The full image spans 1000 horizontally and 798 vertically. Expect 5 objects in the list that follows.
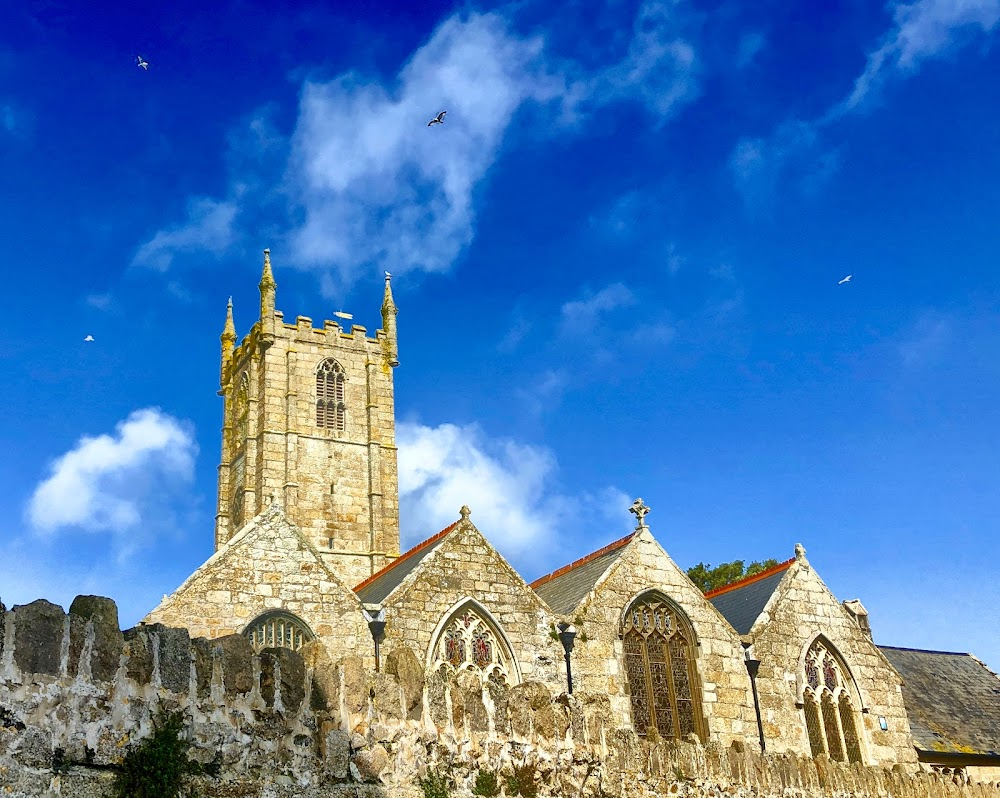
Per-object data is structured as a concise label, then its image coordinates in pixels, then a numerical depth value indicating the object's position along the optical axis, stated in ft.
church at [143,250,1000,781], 59.72
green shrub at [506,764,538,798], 32.58
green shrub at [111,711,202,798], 23.29
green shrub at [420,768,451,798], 29.68
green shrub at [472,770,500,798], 31.53
